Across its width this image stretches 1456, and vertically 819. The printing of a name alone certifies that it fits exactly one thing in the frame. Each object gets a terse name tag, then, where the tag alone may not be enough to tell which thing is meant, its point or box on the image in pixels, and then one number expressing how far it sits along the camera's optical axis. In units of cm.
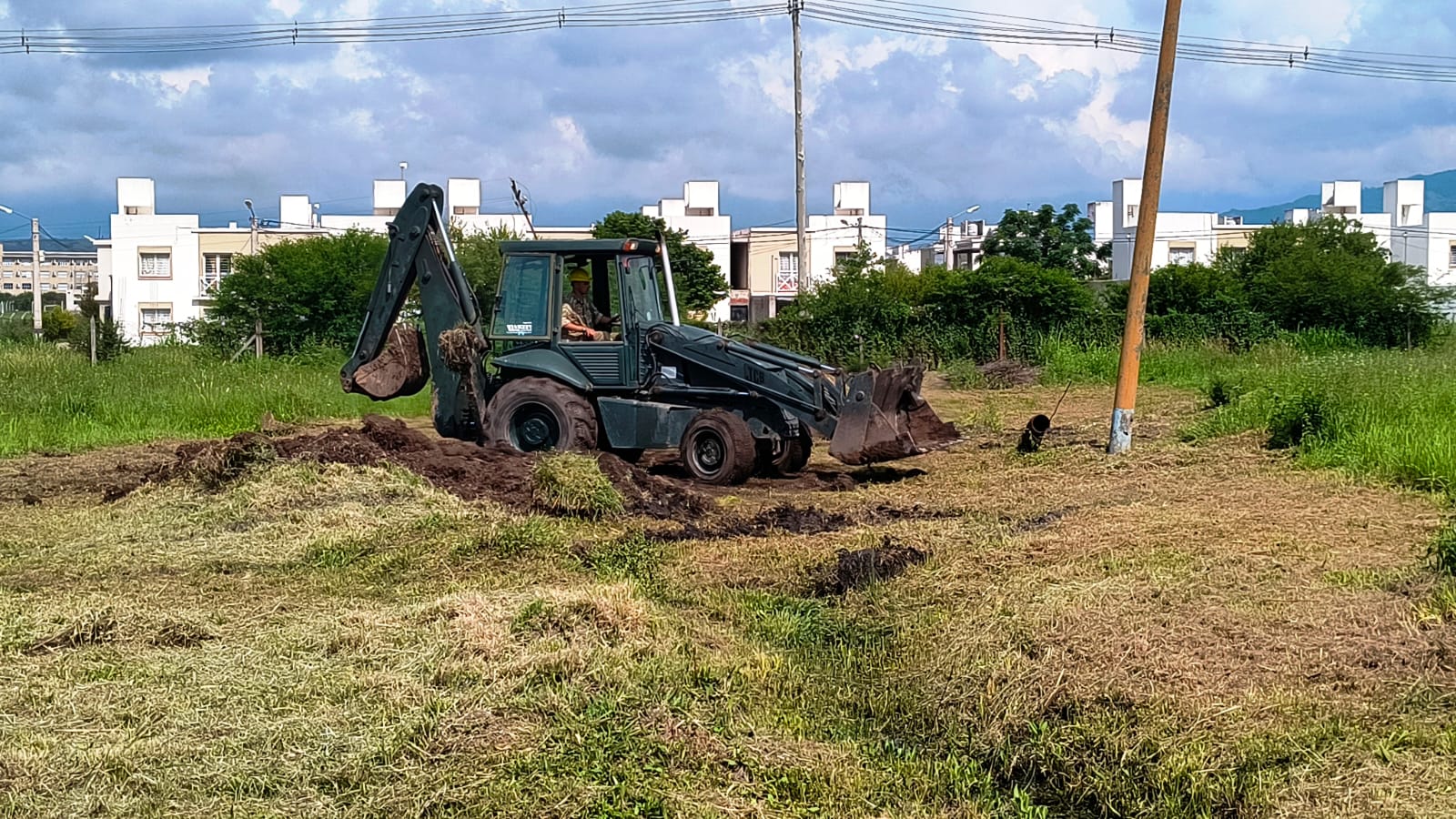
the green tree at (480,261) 3117
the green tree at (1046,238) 6253
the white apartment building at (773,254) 7738
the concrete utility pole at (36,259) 5644
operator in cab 1412
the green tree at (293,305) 3095
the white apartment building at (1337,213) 7250
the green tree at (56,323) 4173
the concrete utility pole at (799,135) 3550
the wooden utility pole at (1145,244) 1434
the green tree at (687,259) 5484
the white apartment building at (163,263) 7100
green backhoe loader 1307
